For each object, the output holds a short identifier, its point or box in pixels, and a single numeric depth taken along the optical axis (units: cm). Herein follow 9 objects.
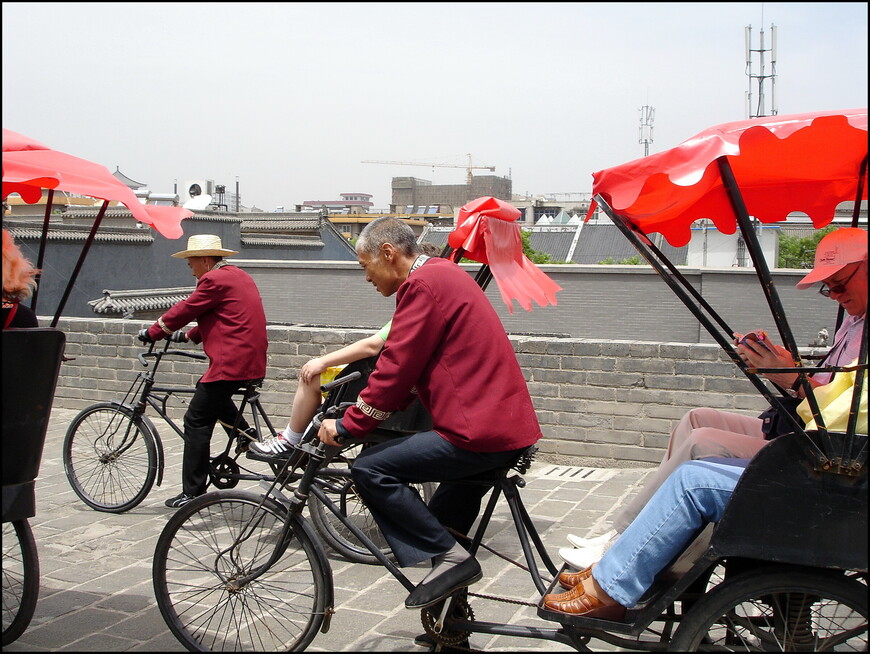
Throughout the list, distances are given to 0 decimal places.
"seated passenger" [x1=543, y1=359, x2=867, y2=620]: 314
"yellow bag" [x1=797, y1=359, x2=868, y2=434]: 303
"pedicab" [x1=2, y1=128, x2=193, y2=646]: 365
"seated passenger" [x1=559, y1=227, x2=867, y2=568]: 349
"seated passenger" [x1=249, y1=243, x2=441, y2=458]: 460
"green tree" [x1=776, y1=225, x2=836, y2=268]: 2987
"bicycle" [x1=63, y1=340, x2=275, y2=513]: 648
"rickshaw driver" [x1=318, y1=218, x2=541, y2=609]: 347
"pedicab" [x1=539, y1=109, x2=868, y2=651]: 291
